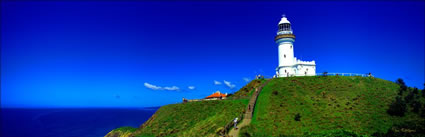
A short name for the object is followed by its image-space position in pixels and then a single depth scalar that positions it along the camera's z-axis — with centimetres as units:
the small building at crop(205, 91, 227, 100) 5811
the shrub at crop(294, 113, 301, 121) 3092
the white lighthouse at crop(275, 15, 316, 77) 5119
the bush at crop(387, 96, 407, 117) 3192
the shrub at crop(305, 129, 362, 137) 1877
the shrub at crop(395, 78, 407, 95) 4076
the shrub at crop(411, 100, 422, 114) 3312
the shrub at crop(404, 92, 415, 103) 3569
